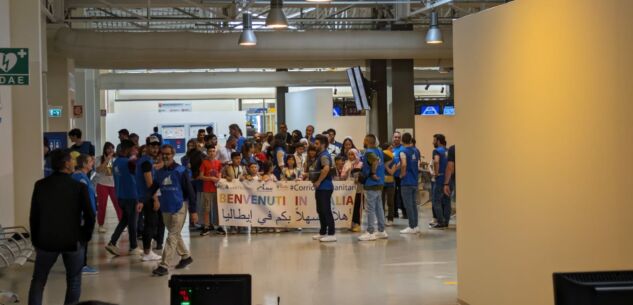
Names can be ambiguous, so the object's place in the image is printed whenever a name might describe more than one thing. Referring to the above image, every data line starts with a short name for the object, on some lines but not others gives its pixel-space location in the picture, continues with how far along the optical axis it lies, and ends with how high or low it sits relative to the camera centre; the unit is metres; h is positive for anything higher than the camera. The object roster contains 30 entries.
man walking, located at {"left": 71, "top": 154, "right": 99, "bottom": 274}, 8.97 -0.31
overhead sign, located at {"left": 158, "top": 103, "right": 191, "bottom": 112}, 31.28 +1.15
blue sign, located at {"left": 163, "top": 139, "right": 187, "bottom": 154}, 30.64 -0.23
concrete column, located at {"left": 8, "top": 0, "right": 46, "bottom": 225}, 13.05 +0.40
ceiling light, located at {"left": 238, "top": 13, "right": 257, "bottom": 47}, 16.45 +1.98
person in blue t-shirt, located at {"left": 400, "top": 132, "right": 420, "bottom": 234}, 14.22 -0.86
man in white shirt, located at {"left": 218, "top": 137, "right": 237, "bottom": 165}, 15.57 -0.24
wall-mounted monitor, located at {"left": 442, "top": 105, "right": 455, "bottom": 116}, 35.97 +1.02
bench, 9.62 -1.33
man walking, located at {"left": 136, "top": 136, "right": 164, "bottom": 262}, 10.88 -0.84
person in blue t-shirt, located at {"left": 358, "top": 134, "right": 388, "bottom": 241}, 13.15 -0.76
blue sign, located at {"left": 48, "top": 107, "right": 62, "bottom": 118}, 18.95 +0.62
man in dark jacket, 7.02 -0.65
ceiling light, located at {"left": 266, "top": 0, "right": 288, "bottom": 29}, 13.54 +1.89
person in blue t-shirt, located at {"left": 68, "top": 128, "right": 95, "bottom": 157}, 13.44 -0.06
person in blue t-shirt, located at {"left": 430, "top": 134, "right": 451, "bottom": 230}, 14.66 -0.92
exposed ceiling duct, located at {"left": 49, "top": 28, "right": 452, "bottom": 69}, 18.12 +1.94
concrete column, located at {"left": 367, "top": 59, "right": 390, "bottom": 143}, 21.17 +1.05
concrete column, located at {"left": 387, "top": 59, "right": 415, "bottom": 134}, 20.70 +0.99
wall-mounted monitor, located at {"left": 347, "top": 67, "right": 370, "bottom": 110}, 20.31 +1.16
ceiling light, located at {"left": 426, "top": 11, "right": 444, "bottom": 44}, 16.59 +1.90
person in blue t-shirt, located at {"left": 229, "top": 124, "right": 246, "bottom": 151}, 16.41 +0.12
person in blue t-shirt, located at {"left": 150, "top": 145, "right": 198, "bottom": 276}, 10.10 -0.70
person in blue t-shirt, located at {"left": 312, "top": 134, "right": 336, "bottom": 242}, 12.87 -0.80
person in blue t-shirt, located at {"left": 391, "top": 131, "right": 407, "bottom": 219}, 14.94 -0.66
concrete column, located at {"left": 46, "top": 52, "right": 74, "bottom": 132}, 19.17 +1.17
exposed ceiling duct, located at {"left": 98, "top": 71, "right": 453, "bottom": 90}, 29.31 +1.99
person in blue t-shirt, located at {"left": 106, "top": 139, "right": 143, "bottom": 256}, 11.71 -0.71
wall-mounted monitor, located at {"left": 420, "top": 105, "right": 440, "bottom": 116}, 35.47 +1.03
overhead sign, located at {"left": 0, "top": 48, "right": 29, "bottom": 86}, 9.97 +0.87
